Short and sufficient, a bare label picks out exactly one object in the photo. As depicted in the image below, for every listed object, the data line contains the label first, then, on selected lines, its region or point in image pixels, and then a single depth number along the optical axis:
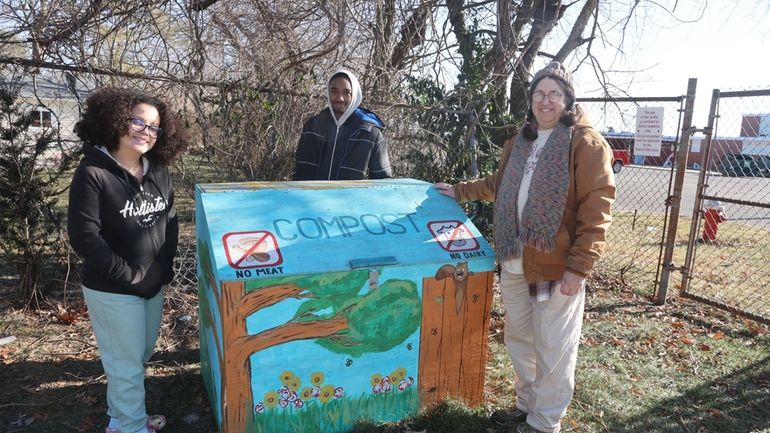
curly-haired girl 2.20
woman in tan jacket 2.32
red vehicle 15.42
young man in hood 3.37
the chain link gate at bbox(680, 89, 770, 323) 4.63
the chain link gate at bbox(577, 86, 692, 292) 5.10
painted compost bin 2.27
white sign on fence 4.93
